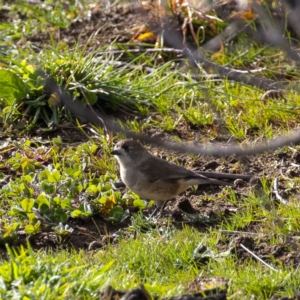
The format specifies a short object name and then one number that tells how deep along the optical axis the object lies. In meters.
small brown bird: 13.05
